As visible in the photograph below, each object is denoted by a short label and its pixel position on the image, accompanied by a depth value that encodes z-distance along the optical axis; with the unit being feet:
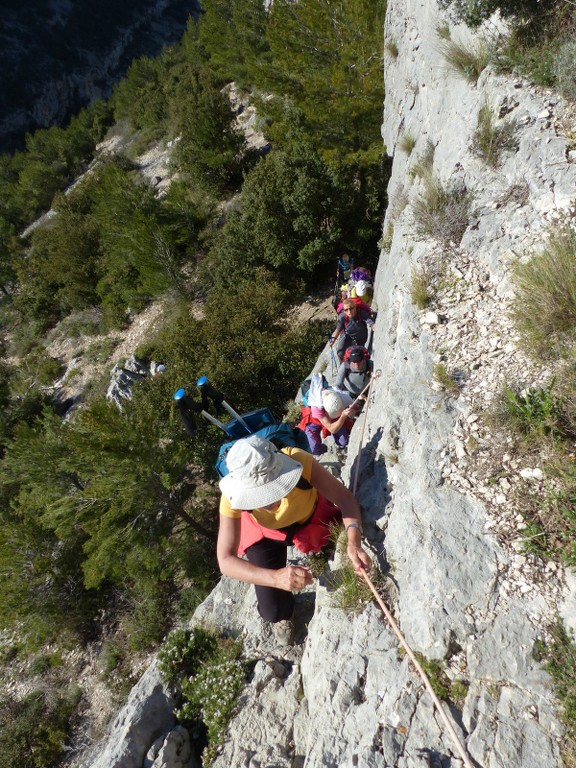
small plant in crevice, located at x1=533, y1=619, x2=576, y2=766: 6.97
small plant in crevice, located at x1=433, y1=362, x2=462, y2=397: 11.79
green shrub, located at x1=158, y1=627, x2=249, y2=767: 12.75
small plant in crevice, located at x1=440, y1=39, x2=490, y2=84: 18.13
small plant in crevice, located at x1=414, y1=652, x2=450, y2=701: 8.31
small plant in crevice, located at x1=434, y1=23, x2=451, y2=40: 21.69
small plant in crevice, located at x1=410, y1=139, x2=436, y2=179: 21.04
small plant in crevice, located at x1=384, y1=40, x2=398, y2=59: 32.04
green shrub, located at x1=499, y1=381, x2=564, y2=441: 9.11
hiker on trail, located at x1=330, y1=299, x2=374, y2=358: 21.93
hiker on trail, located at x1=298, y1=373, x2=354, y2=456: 17.56
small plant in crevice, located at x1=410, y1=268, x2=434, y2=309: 14.73
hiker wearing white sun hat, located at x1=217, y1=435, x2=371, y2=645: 10.02
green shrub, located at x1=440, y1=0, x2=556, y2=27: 16.01
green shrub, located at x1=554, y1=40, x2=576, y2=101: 14.03
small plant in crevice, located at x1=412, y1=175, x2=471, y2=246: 16.08
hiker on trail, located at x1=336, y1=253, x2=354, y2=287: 35.86
